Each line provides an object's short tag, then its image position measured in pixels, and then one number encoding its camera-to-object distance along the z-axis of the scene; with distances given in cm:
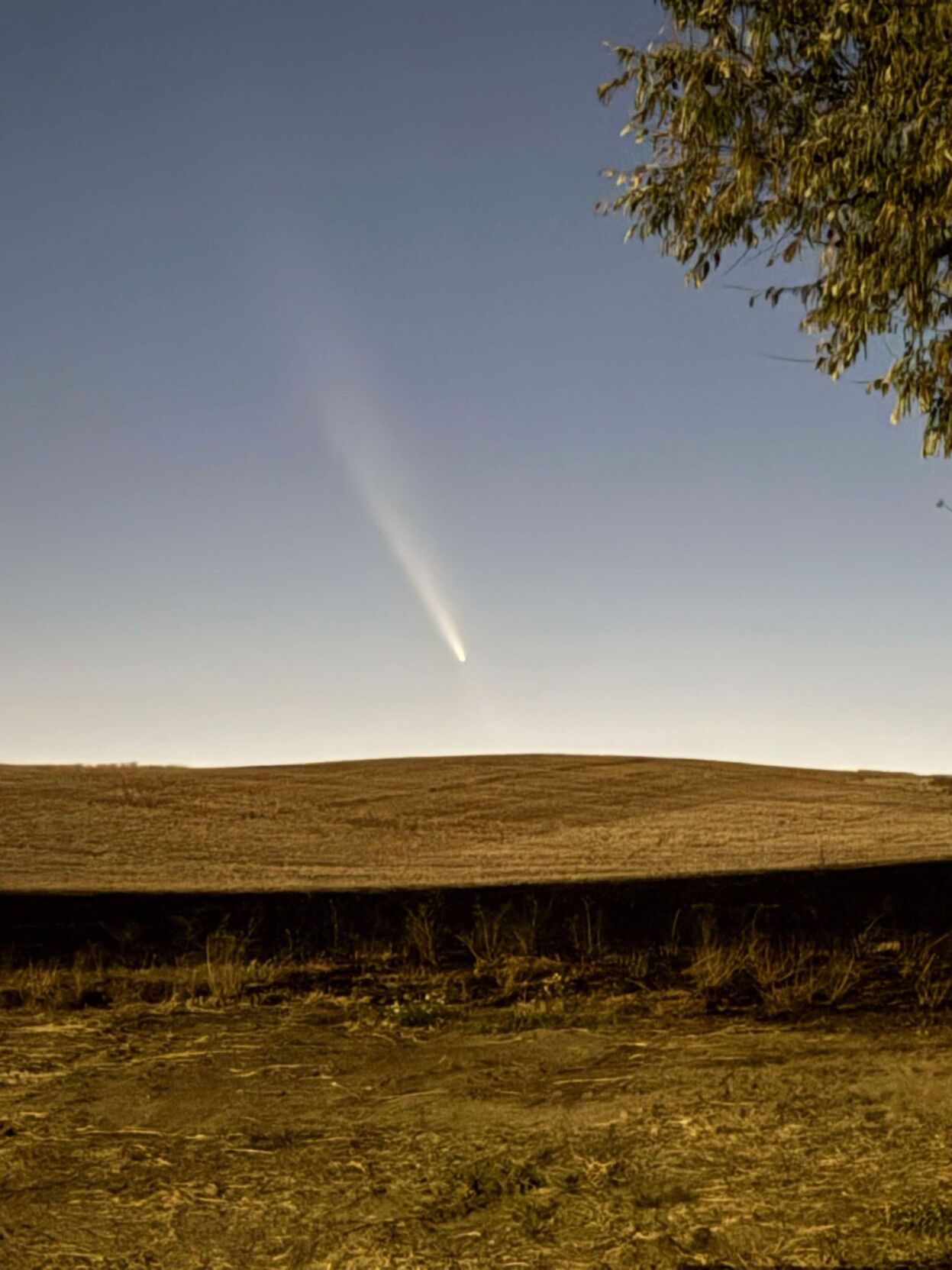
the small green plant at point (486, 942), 1031
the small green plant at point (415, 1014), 800
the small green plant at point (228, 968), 905
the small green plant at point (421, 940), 1055
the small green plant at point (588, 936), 1067
